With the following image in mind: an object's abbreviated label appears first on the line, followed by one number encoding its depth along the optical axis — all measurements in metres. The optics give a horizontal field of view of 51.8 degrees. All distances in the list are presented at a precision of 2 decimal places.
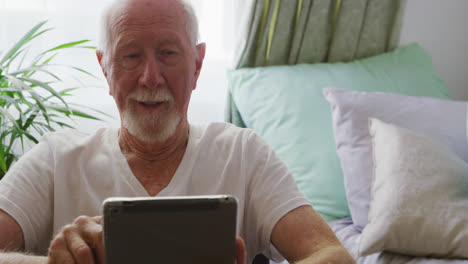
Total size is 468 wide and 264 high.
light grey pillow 1.58
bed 1.34
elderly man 1.09
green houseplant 1.42
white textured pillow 1.31
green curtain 2.14
